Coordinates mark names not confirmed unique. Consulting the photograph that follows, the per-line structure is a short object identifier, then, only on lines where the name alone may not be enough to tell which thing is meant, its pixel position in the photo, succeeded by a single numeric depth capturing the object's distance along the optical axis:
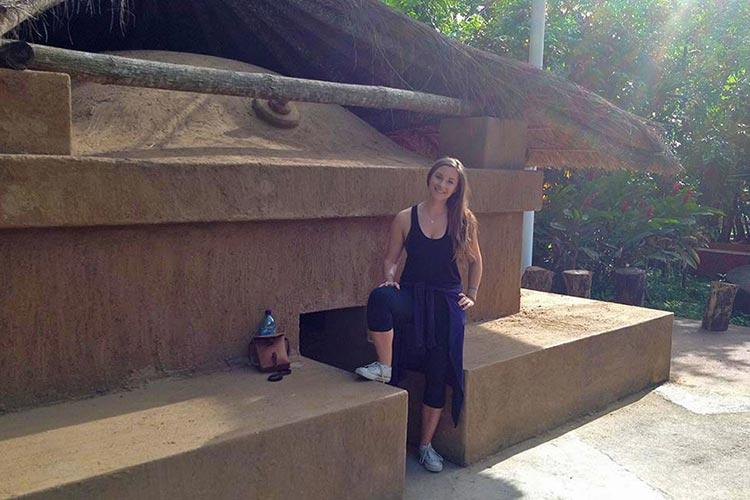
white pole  8.83
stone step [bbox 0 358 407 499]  2.39
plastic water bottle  3.59
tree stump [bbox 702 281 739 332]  7.94
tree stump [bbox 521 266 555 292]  7.64
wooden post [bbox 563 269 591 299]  7.61
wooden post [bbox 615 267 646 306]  8.63
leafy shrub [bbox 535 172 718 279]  10.22
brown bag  3.47
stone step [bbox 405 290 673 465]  3.95
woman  3.66
